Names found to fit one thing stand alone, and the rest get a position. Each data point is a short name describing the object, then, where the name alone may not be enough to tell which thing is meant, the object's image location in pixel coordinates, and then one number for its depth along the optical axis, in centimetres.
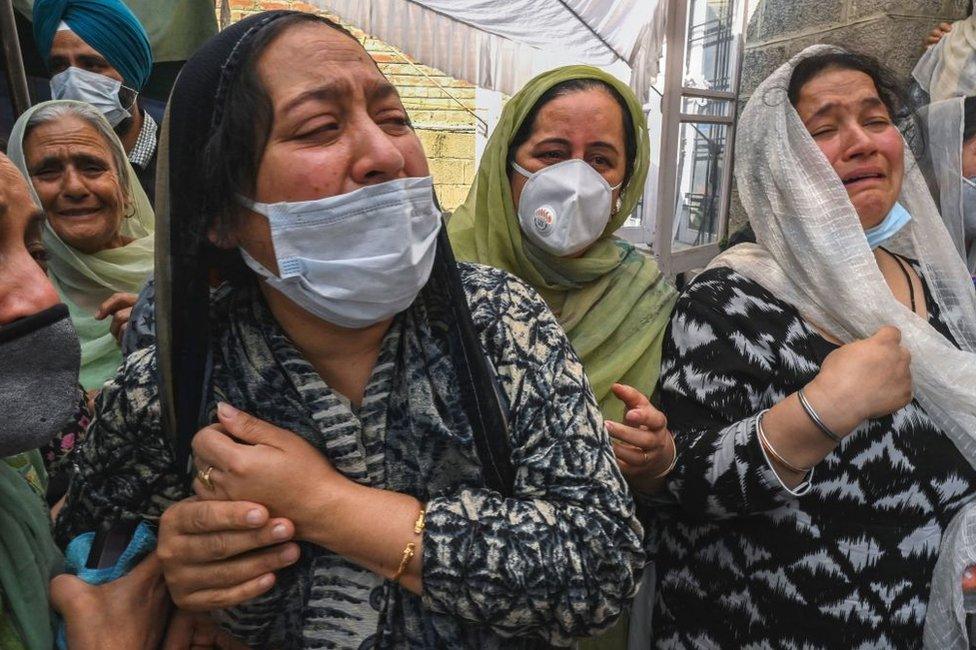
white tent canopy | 344
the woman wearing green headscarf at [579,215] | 180
